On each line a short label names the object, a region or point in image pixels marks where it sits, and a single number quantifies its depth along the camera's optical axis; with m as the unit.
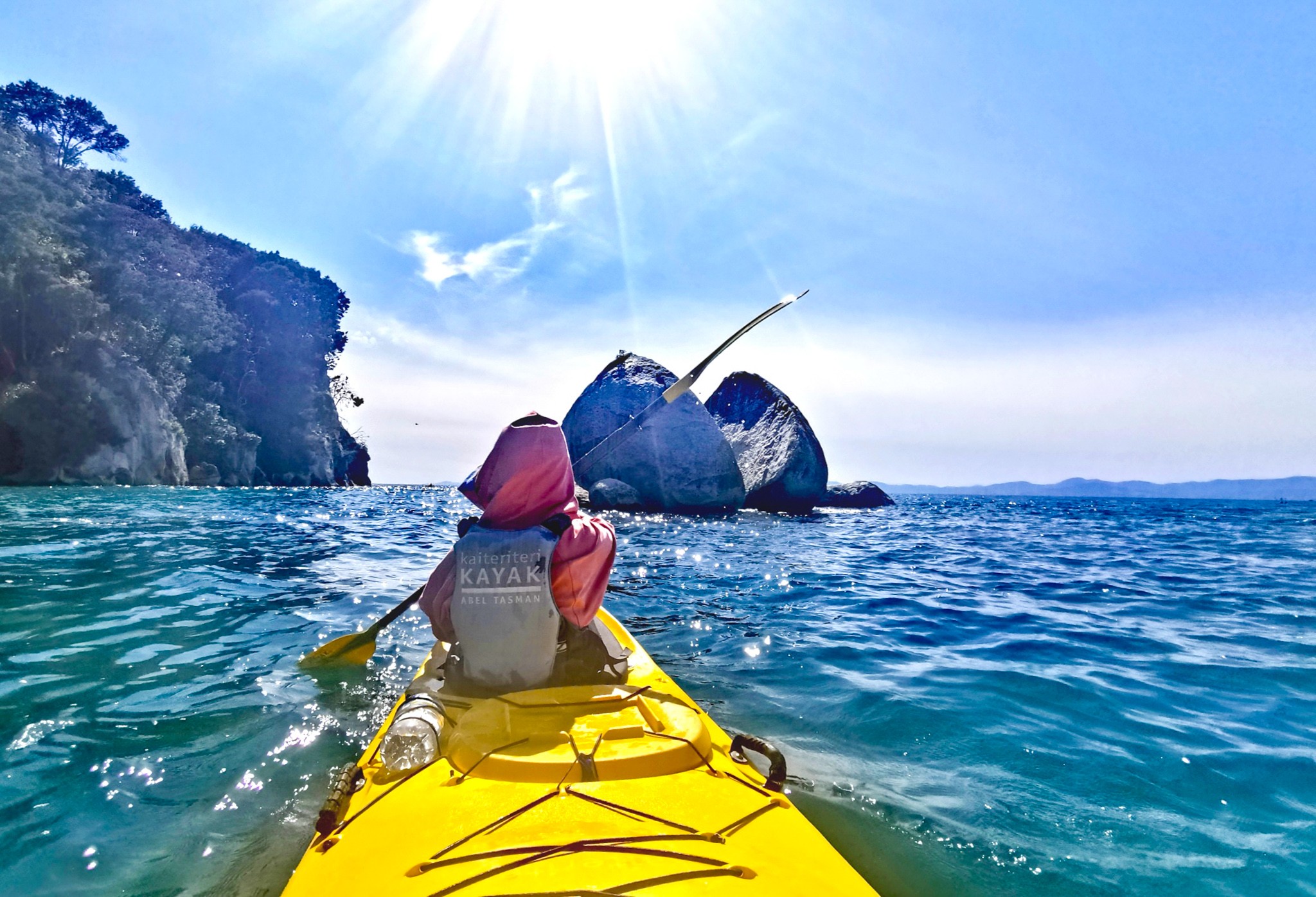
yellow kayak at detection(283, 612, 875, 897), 1.96
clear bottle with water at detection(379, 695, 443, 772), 2.87
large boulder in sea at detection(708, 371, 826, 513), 37.81
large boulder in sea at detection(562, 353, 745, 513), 33.28
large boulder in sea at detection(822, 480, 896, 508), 53.38
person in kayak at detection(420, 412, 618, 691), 3.22
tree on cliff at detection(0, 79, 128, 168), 42.84
